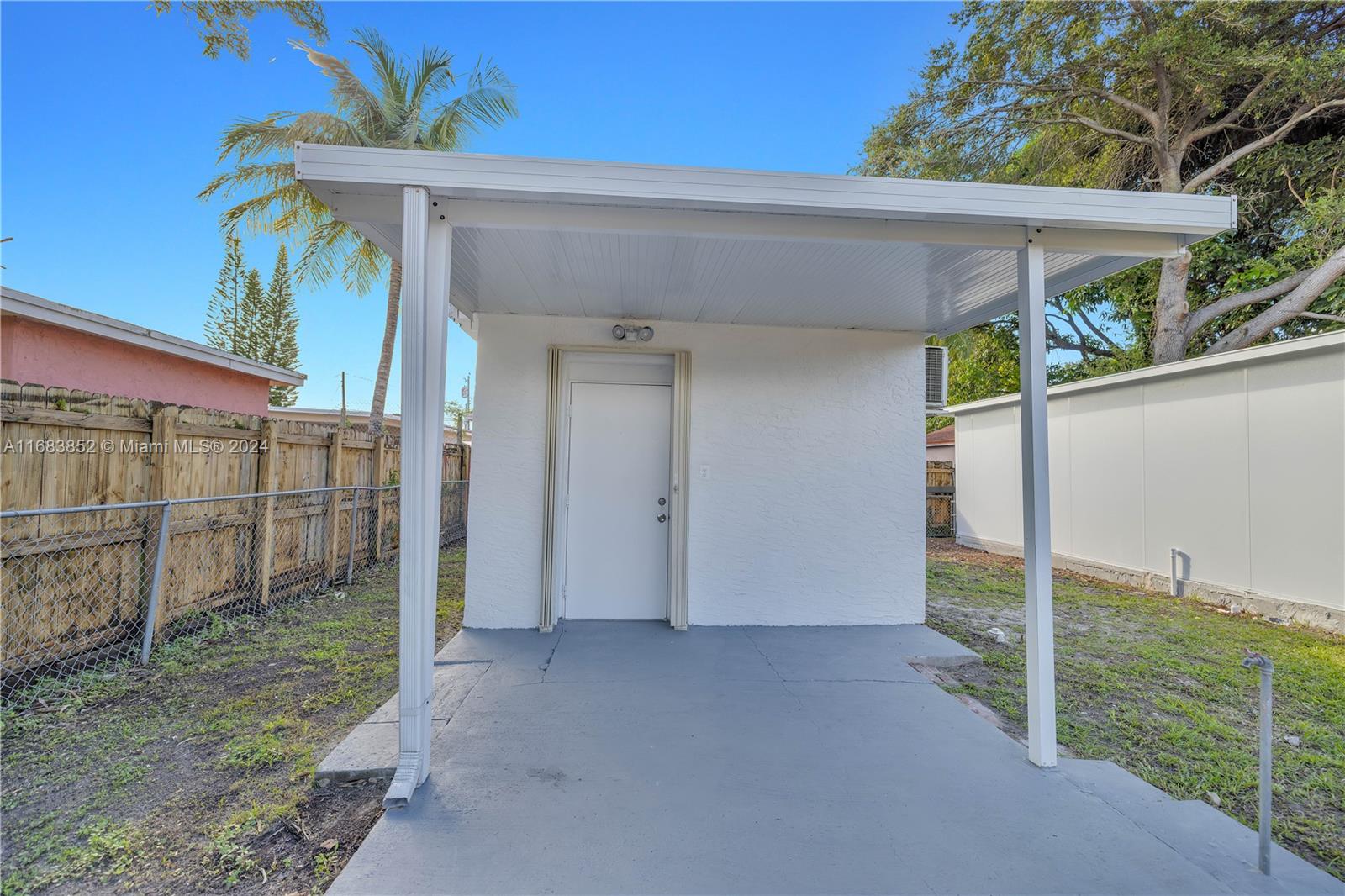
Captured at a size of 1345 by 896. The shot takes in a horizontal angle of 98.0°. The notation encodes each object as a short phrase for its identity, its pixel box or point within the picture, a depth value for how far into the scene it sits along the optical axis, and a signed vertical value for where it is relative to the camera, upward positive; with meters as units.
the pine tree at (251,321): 18.44 +4.52
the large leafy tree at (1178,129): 8.41 +5.82
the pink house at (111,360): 5.48 +1.19
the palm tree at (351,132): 9.08 +5.29
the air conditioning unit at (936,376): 6.69 +1.13
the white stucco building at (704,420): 3.76 +0.44
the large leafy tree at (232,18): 4.31 +3.34
